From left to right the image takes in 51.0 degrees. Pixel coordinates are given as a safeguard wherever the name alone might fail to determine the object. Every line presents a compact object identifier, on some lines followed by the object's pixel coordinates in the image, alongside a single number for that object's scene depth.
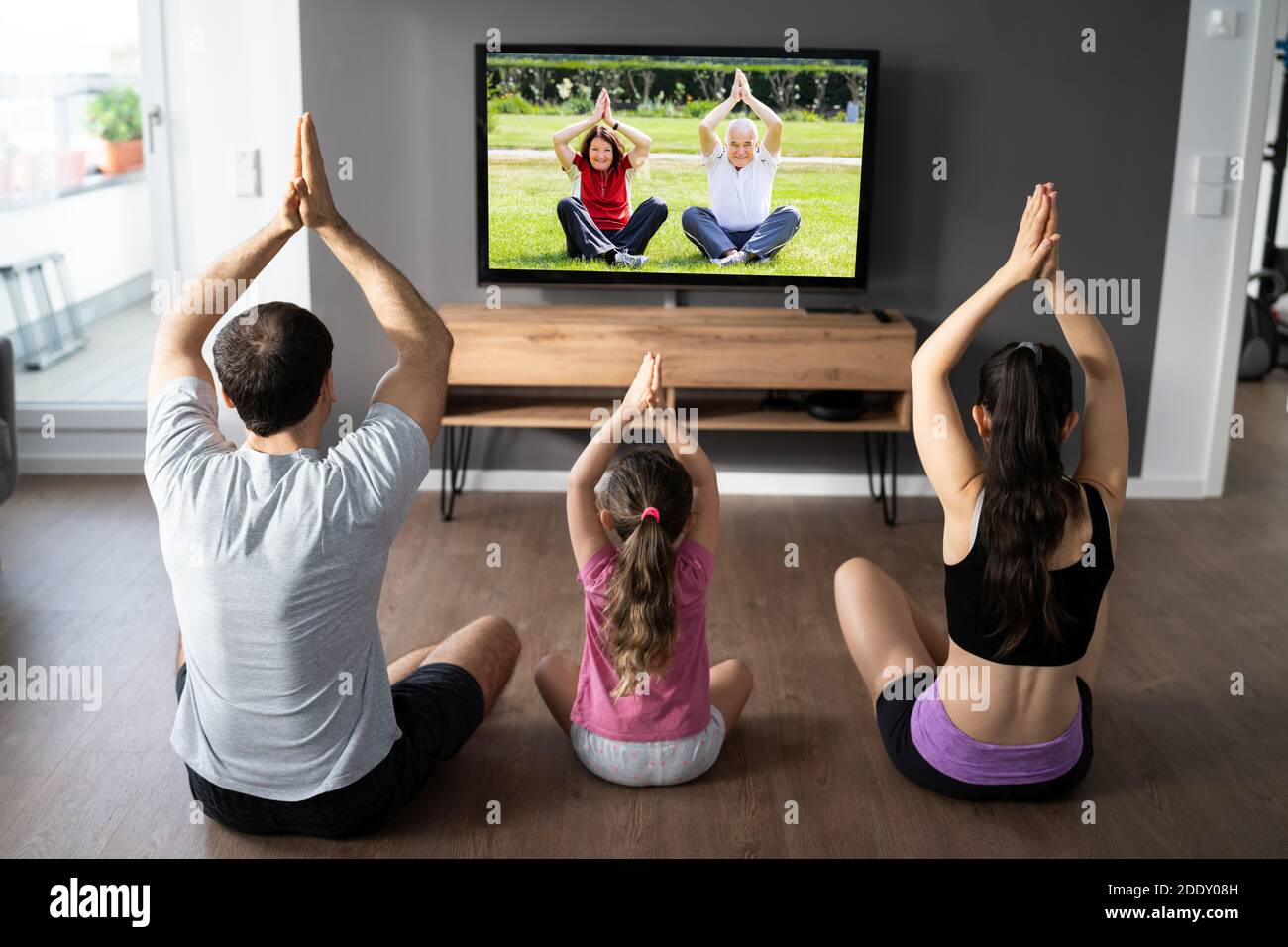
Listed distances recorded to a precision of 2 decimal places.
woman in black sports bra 2.34
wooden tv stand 4.34
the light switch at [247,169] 4.52
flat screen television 4.33
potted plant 4.77
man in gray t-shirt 2.19
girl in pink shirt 2.50
